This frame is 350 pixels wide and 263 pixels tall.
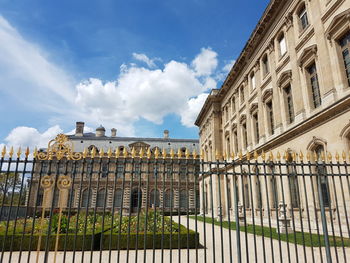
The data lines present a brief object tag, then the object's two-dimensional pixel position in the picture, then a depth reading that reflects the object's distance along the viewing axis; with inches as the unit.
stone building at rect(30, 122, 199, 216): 1409.1
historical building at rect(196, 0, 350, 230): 430.9
